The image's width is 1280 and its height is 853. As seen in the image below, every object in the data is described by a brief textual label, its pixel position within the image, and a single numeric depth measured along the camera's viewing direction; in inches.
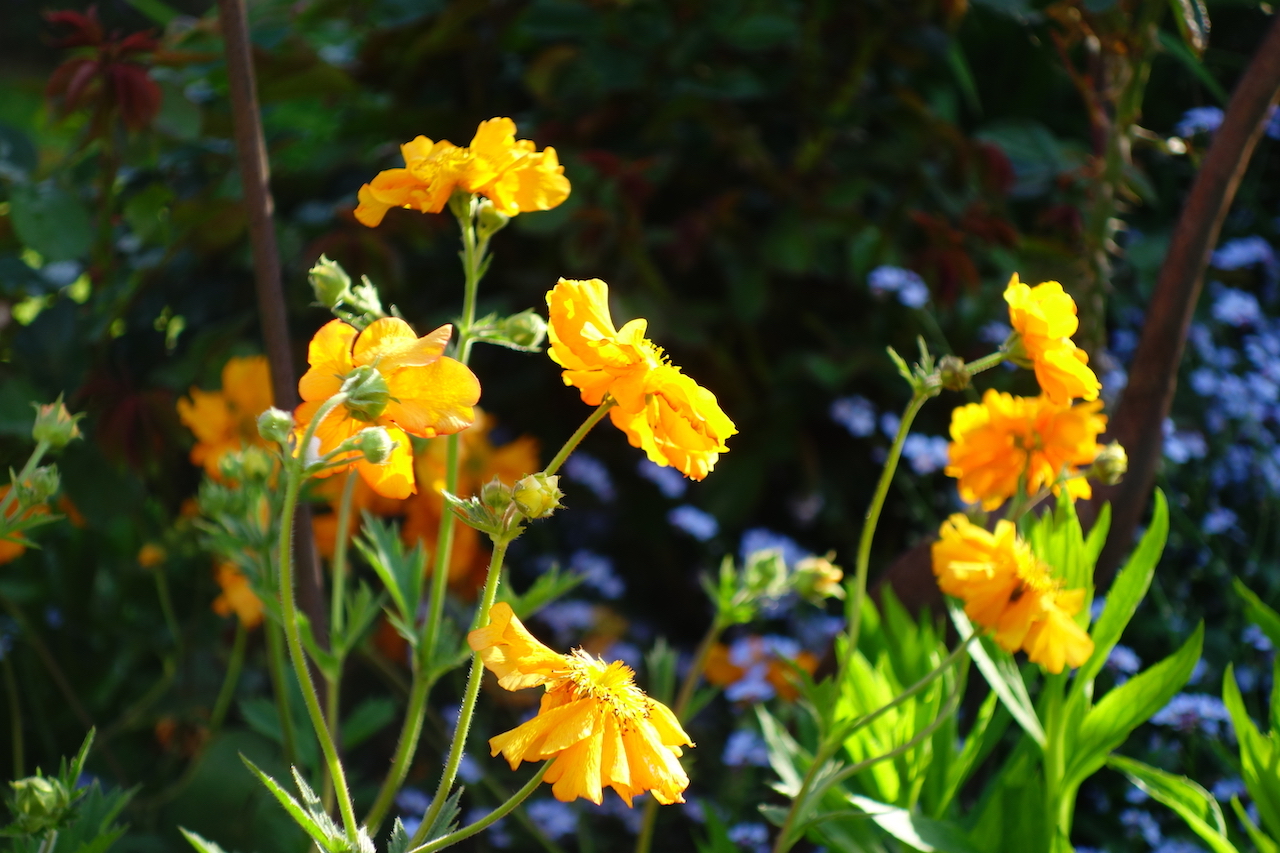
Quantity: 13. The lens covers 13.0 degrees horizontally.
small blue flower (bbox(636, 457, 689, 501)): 76.2
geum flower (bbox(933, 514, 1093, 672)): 49.4
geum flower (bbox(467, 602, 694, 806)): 46.7
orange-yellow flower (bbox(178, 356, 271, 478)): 55.1
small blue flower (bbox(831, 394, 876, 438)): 71.4
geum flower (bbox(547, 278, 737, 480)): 47.1
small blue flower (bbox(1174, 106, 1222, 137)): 75.3
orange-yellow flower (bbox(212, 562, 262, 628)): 55.4
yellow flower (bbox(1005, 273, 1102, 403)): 48.9
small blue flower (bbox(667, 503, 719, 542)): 69.6
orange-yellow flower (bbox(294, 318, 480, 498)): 46.9
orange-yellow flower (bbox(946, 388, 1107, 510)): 50.7
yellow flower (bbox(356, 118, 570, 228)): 48.4
